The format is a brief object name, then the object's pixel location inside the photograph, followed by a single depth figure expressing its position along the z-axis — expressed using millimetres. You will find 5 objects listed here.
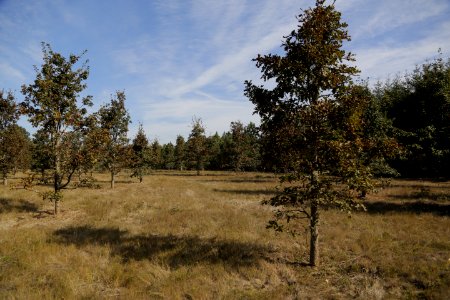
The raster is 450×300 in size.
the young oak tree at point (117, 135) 33000
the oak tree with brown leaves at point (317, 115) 9688
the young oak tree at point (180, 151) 79650
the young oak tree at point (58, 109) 17734
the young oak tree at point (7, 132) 29938
